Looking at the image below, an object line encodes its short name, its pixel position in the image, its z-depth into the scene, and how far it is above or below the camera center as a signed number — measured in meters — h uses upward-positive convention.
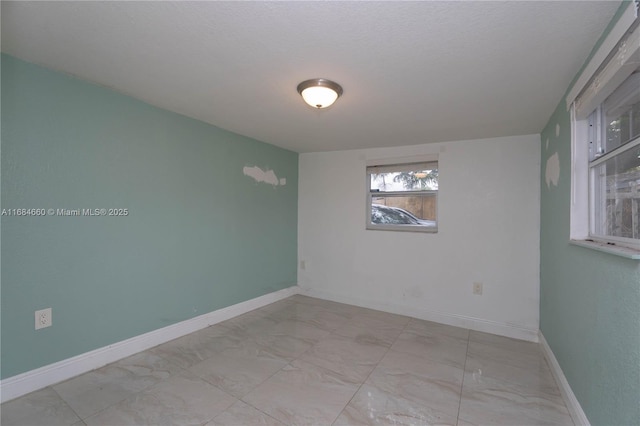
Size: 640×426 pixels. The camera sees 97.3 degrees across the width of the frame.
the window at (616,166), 1.31 +0.27
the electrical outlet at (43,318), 1.91 -0.72
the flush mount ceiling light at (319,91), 1.95 +0.87
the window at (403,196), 3.52 +0.25
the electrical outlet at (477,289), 3.18 -0.82
